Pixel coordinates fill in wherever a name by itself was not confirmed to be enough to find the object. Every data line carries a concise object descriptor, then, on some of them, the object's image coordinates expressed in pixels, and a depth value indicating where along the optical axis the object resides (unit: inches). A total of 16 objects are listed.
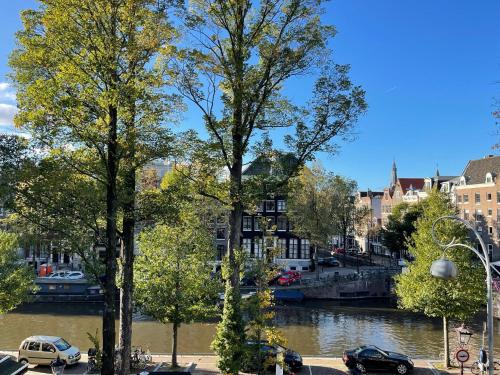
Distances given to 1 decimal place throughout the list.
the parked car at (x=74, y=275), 2026.3
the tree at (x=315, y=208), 2188.7
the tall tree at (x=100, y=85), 527.8
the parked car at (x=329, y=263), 2711.6
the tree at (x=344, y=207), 2265.0
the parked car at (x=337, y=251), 3503.9
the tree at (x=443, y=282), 940.6
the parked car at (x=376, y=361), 890.7
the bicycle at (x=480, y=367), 818.2
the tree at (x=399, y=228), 2518.7
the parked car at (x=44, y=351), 928.3
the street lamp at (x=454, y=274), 403.9
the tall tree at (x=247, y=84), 649.0
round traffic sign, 738.6
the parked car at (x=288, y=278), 2079.2
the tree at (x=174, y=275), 924.0
